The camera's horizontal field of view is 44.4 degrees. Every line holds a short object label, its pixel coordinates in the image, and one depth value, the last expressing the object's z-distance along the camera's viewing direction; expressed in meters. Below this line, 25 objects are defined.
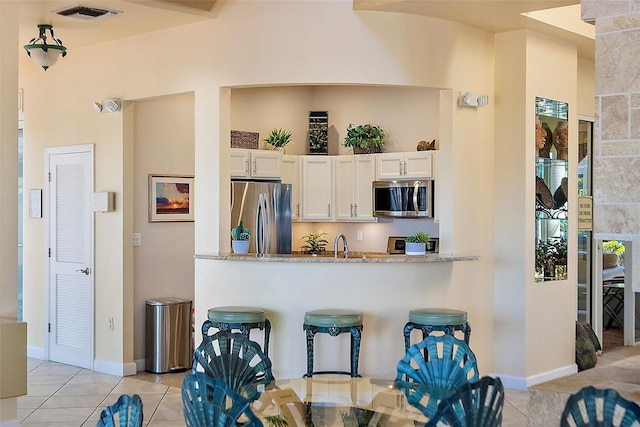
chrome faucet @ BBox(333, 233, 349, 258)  5.88
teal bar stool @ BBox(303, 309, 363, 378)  5.43
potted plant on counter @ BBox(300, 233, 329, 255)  8.09
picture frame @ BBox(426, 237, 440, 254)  7.52
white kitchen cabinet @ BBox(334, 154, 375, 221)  7.82
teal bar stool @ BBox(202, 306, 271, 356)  5.58
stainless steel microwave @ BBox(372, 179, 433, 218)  7.36
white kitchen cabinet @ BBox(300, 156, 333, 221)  8.02
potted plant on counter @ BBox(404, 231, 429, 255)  6.03
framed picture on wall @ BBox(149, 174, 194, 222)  7.17
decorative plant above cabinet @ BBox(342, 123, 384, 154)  7.80
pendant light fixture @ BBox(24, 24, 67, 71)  6.07
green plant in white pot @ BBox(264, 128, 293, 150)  7.84
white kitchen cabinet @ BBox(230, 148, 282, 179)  7.32
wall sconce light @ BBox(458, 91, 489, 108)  6.16
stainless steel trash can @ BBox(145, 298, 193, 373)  6.99
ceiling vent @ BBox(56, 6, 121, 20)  5.79
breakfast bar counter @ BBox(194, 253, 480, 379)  5.78
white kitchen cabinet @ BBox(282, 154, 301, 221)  7.89
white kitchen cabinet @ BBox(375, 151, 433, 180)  7.36
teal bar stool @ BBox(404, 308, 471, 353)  5.55
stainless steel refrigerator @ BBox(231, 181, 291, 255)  7.07
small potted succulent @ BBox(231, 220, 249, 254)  6.03
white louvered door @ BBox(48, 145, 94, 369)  7.20
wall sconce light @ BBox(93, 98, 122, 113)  6.84
